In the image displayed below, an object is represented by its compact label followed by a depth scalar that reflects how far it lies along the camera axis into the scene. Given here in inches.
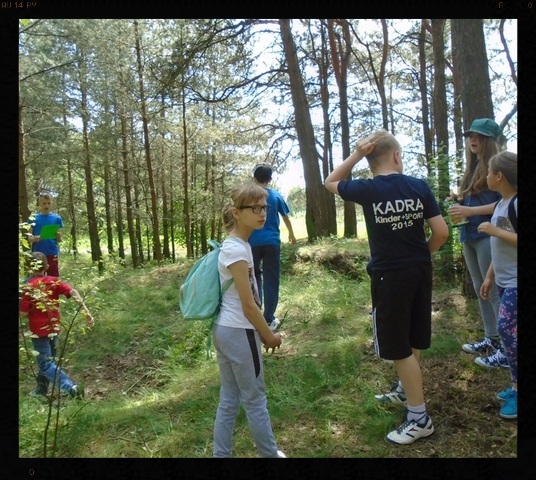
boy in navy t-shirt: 80.9
